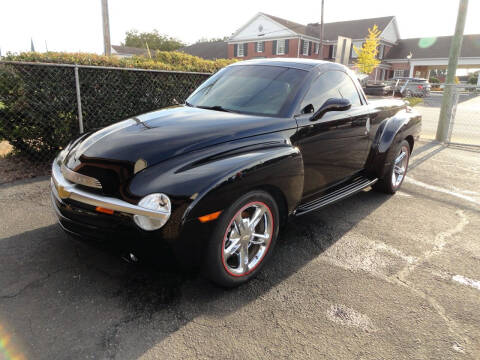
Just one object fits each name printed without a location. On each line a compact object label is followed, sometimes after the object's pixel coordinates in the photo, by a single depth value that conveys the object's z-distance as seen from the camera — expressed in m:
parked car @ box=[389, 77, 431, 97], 23.97
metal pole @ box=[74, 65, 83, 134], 5.30
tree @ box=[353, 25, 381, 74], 33.91
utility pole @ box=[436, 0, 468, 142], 8.55
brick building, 42.34
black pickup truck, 2.20
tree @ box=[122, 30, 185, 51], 69.75
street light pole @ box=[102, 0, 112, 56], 11.68
